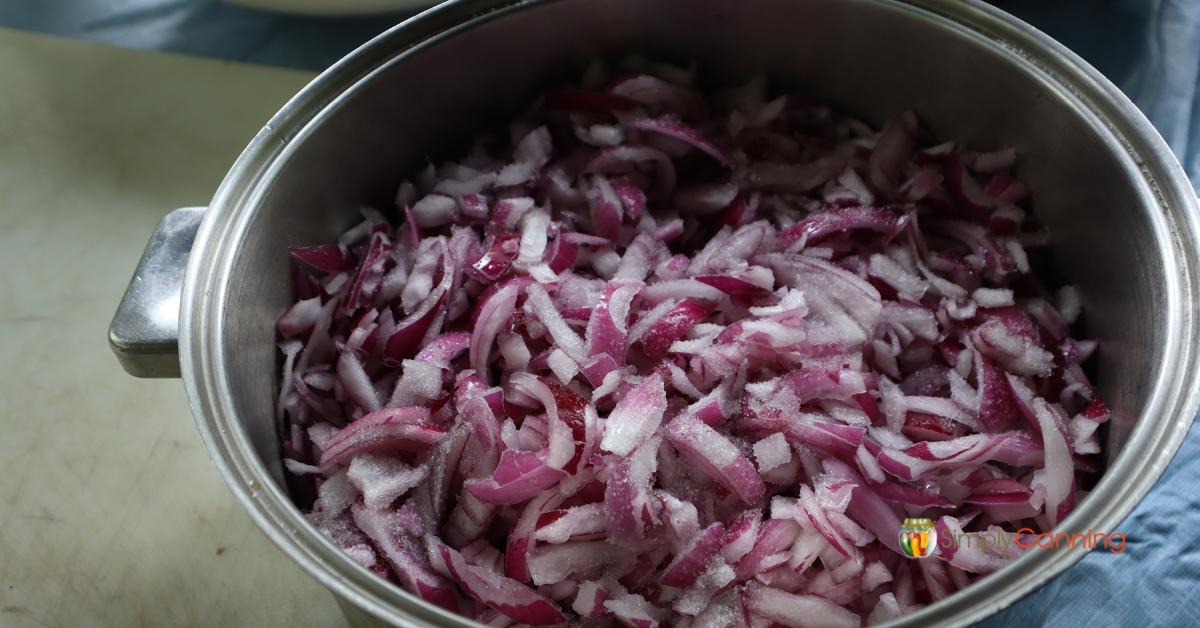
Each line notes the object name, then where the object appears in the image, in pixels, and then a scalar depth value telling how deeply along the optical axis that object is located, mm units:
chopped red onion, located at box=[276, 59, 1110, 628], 563
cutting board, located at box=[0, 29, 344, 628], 623
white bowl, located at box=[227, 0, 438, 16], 707
